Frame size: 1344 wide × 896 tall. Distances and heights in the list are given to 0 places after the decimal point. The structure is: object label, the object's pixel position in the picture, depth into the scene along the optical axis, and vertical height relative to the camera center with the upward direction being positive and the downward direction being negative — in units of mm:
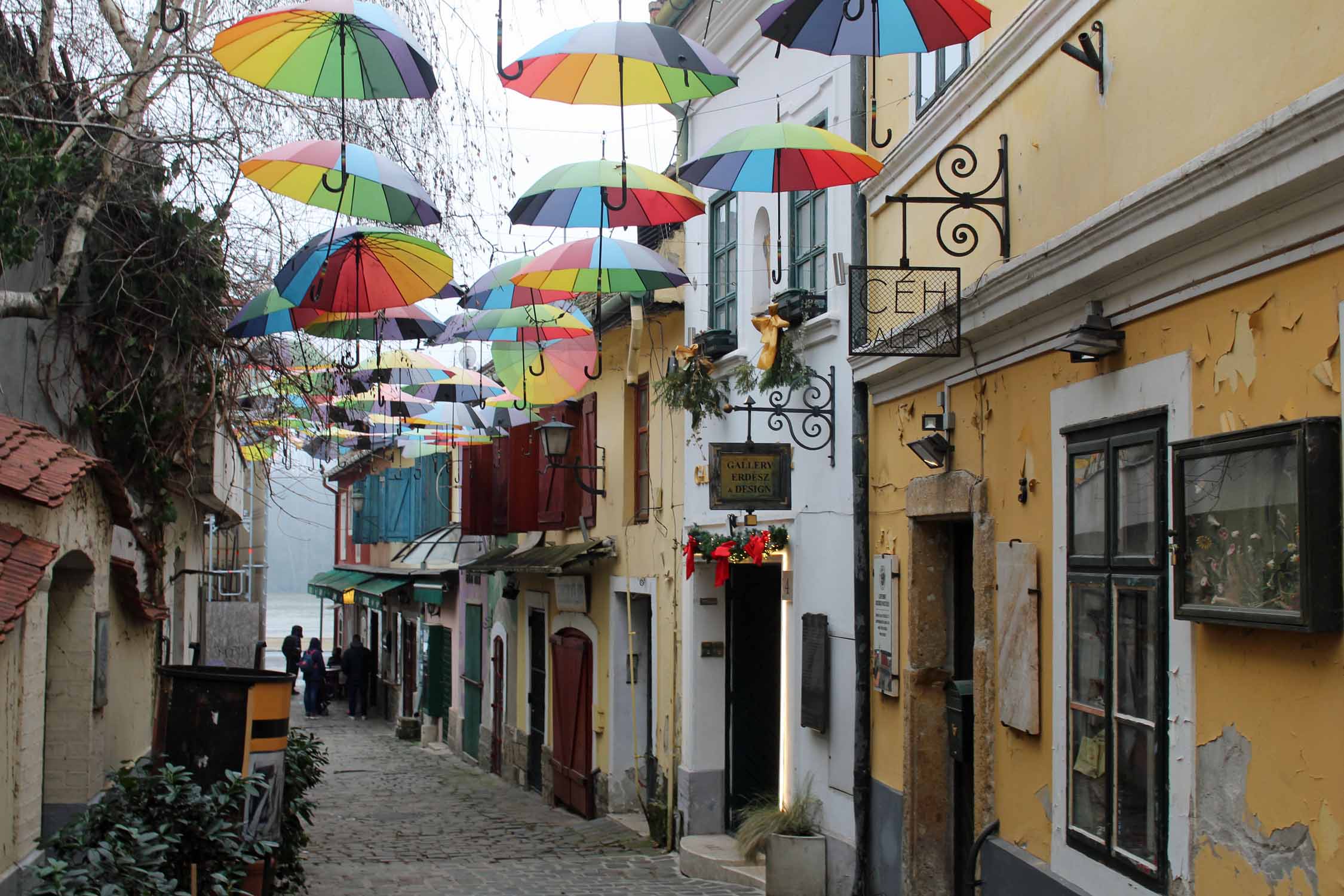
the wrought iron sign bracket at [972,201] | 6773 +1636
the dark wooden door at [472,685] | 22438 -2576
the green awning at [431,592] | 24547 -1179
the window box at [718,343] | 11938 +1598
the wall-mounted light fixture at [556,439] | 14648 +940
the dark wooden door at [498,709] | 20547 -2708
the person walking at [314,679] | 31188 -3415
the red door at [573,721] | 16078 -2304
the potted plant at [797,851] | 9773 -2275
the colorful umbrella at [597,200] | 8461 +2085
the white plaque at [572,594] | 16656 -806
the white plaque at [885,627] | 8719 -621
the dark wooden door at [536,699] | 18562 -2320
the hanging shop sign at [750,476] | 9734 +369
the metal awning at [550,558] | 15625 -369
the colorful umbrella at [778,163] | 7703 +2070
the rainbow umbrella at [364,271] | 8938 +1700
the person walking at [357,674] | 30984 -3307
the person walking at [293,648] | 31688 -2795
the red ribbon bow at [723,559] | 11055 -242
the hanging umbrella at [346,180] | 7840 +2011
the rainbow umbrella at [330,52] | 6852 +2417
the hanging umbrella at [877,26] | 6320 +2330
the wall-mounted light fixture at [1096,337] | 5727 +796
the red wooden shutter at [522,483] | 18219 +581
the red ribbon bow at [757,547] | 10758 -141
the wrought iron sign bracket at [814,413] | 9922 +835
